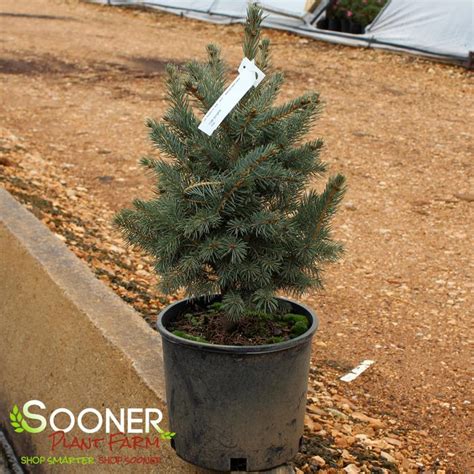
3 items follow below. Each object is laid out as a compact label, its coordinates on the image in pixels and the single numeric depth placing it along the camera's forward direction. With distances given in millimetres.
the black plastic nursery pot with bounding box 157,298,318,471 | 2643
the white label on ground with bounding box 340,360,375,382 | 4426
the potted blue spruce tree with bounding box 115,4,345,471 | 2688
